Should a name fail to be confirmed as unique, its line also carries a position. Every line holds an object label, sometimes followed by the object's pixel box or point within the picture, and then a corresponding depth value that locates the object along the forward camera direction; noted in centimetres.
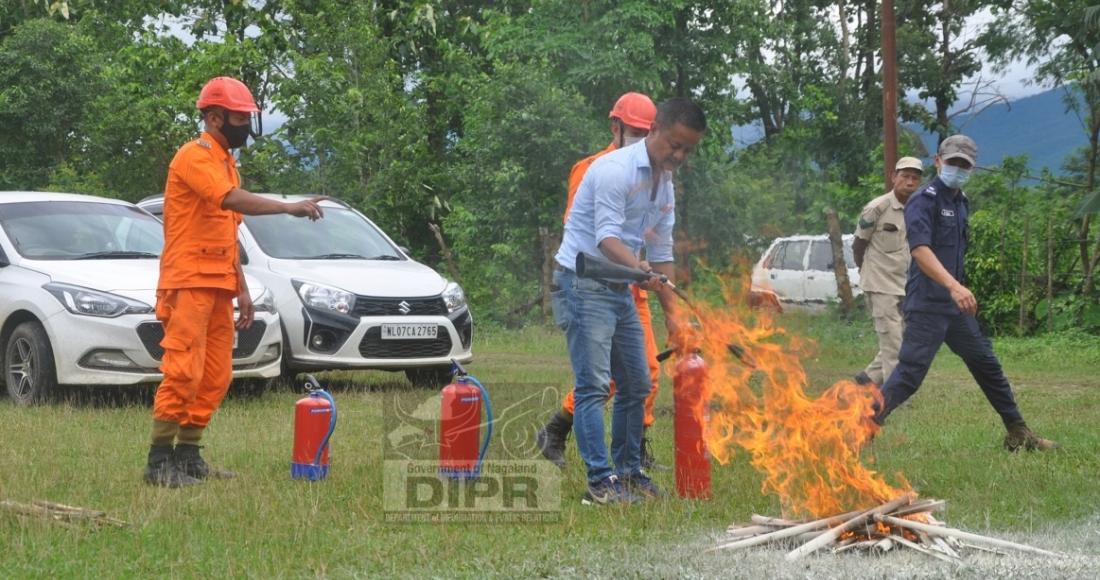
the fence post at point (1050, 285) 2000
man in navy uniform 840
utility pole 1927
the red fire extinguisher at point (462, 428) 710
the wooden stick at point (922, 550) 532
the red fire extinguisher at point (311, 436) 739
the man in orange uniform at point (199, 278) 729
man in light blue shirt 670
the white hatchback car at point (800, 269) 2498
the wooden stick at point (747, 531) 575
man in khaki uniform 1033
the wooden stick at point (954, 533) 545
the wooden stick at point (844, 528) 541
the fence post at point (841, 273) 2152
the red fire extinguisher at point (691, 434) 693
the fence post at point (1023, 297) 2031
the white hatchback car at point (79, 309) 1058
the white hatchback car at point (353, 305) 1190
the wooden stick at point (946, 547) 539
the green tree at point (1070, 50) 2053
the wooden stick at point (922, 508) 566
